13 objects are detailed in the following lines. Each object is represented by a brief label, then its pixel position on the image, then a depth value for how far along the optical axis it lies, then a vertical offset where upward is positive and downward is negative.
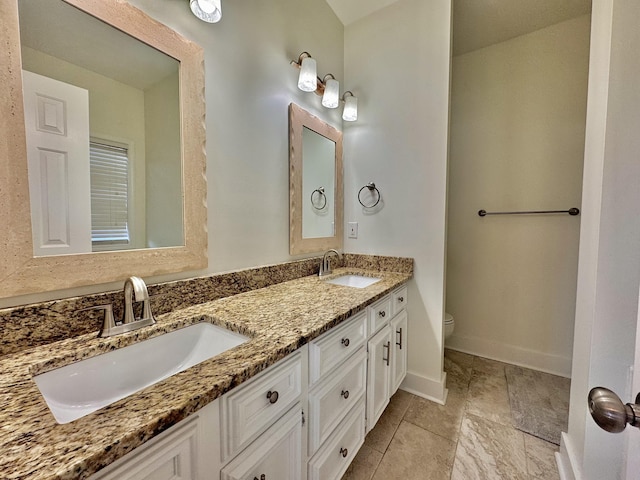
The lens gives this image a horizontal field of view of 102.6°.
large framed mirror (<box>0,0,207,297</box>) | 0.65 +0.24
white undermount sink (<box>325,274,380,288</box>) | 1.71 -0.37
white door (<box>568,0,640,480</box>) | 0.78 +0.00
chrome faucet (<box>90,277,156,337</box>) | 0.74 -0.27
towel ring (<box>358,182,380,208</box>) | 1.86 +0.28
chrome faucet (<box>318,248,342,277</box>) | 1.64 -0.26
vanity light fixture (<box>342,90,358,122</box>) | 1.83 +0.86
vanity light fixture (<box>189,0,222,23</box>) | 0.96 +0.82
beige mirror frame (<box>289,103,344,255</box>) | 1.49 +0.30
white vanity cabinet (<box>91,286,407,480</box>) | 0.50 -0.53
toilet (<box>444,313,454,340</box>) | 2.03 -0.79
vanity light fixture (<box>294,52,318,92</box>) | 1.45 +0.86
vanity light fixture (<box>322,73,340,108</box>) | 1.65 +0.86
